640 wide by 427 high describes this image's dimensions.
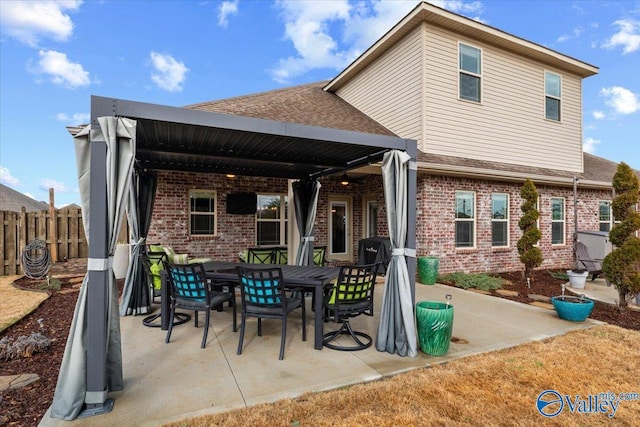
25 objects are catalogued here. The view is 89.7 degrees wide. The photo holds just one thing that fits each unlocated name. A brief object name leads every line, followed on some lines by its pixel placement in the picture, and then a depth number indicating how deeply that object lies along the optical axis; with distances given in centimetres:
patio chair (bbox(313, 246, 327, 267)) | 678
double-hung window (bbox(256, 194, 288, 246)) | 916
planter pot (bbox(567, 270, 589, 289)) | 734
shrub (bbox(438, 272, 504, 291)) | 727
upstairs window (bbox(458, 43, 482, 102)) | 838
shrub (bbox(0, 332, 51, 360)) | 346
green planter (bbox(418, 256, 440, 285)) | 745
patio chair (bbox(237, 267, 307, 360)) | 357
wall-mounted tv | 866
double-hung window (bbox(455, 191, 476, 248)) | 845
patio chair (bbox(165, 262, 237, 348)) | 385
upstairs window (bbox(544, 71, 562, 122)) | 963
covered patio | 256
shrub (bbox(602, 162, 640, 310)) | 530
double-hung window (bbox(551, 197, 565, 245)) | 973
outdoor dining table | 379
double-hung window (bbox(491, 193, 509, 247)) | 889
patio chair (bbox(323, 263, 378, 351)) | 377
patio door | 1032
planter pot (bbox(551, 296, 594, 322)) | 480
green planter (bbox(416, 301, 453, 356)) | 354
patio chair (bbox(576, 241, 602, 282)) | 815
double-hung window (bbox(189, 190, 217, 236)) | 838
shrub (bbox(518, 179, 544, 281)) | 752
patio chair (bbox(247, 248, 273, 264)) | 677
